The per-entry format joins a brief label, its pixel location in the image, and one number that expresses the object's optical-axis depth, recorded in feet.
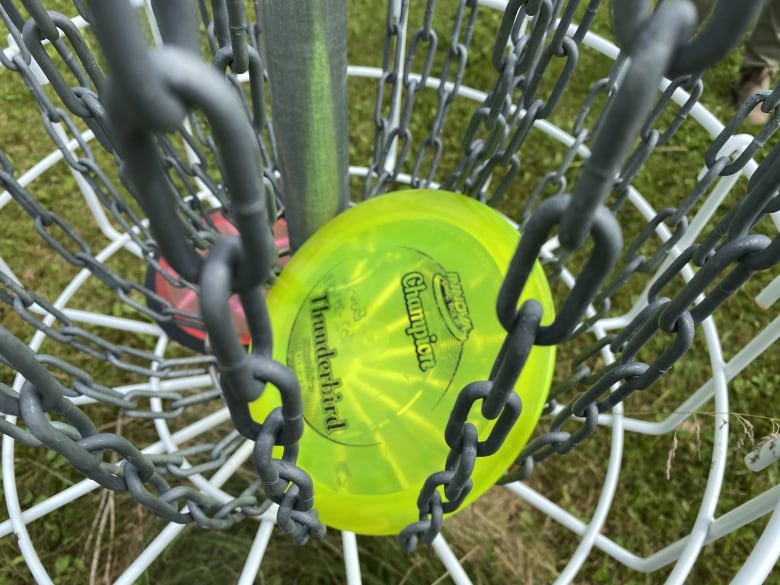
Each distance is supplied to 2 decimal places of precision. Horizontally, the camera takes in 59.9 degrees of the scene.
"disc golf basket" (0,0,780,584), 0.68
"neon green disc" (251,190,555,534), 1.99
